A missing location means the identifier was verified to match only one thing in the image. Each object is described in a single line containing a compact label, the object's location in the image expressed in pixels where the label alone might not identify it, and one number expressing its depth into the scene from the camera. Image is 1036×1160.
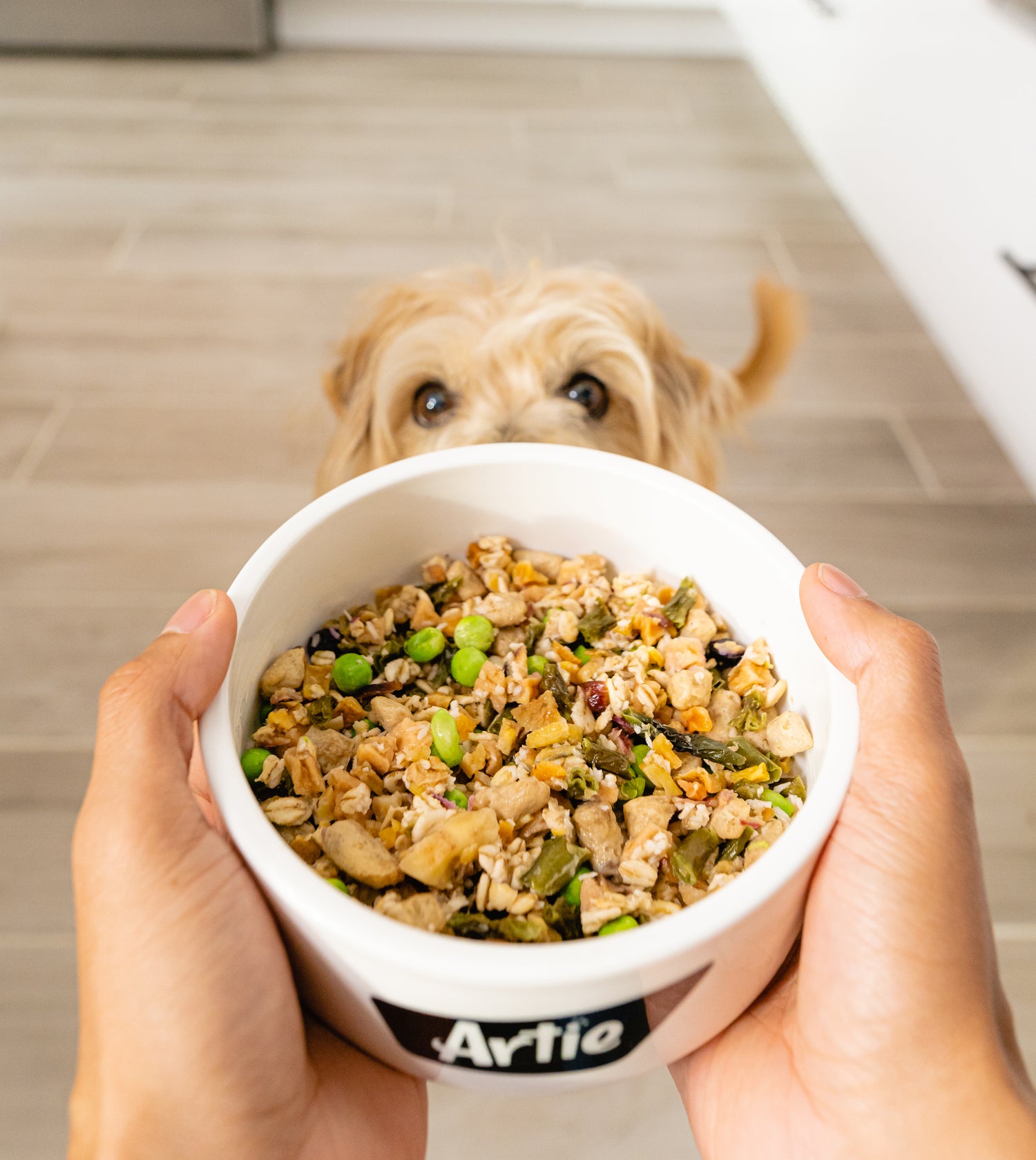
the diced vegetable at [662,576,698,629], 0.34
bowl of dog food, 0.28
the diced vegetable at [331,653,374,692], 0.34
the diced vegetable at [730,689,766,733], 0.32
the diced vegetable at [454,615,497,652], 0.34
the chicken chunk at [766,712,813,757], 0.31
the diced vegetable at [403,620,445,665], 0.34
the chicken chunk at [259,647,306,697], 0.33
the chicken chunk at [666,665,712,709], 0.33
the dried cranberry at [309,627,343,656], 0.34
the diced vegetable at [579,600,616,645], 0.35
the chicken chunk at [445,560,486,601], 0.36
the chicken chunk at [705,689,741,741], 0.33
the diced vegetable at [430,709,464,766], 0.32
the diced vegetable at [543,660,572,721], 0.33
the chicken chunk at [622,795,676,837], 0.31
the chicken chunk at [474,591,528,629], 0.35
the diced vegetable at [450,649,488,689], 0.34
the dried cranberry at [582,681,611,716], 0.33
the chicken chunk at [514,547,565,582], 0.36
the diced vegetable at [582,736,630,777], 0.32
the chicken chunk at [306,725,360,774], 0.32
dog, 0.47
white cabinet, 0.67
